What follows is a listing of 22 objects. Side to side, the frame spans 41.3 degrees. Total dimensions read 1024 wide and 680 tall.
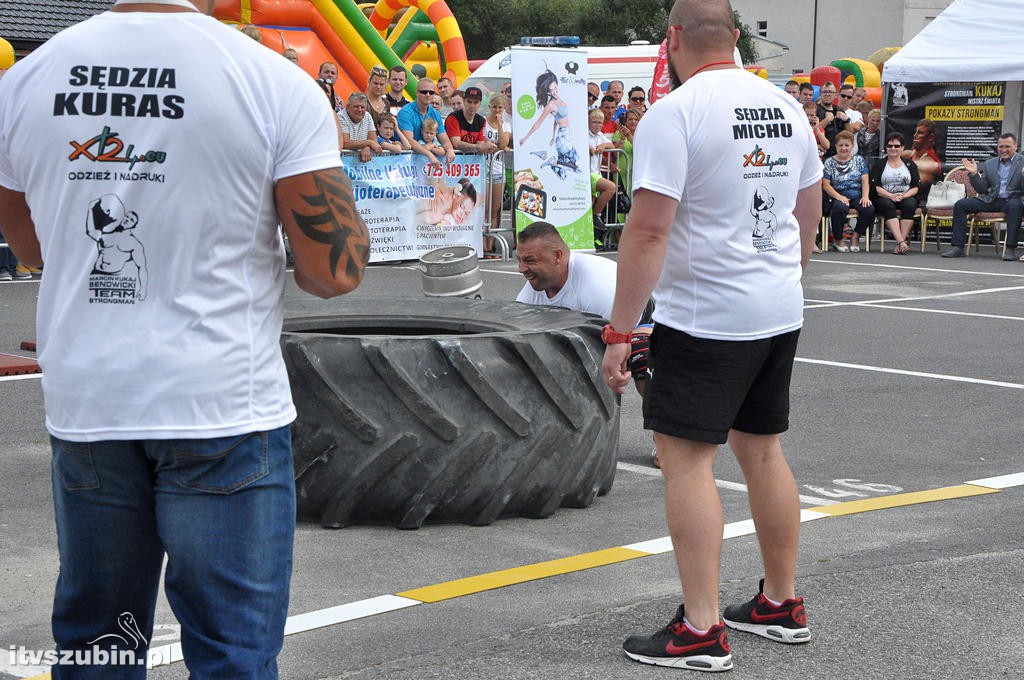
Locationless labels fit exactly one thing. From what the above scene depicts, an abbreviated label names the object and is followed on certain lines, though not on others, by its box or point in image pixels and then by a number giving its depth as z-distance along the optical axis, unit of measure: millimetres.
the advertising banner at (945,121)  19156
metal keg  7934
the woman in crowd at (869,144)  19498
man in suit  17391
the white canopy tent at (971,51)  18719
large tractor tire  5000
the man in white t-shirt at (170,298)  2277
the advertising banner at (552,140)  15719
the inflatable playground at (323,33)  21578
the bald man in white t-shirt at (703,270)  3676
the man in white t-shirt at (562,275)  5926
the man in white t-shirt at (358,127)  15086
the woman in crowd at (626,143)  17891
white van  28016
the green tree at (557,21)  69250
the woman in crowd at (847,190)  18281
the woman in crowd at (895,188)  18500
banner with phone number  15281
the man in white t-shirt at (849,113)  19328
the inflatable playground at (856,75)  30031
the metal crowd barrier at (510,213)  16609
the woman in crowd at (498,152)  16766
